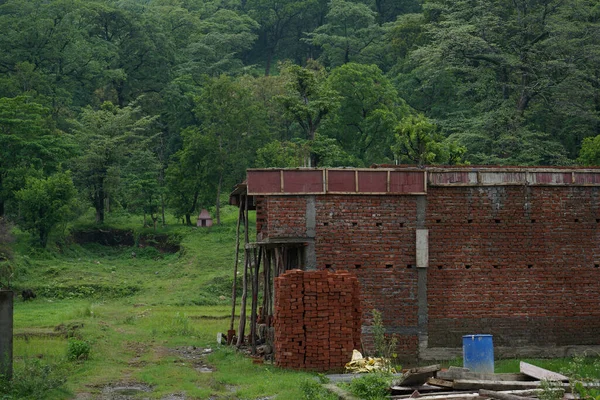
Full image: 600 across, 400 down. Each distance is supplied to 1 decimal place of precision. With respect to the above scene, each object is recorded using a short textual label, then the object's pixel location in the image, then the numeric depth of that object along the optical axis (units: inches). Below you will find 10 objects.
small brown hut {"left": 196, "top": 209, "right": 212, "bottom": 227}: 2132.1
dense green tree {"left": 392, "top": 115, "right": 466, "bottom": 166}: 1596.9
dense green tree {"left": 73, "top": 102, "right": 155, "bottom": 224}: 2078.0
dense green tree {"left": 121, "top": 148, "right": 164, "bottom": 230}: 2086.6
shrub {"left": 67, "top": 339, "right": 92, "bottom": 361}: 876.5
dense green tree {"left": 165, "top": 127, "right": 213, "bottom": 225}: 2113.7
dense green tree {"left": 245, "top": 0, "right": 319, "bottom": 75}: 3577.8
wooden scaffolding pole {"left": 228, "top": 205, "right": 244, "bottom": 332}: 1072.8
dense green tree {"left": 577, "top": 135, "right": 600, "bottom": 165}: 1736.0
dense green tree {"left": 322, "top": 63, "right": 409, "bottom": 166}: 2150.6
